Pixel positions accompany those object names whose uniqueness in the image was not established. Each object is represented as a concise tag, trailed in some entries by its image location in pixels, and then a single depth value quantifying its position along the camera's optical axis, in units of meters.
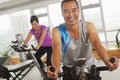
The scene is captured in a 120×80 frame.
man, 1.61
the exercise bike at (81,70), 1.39
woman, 3.81
